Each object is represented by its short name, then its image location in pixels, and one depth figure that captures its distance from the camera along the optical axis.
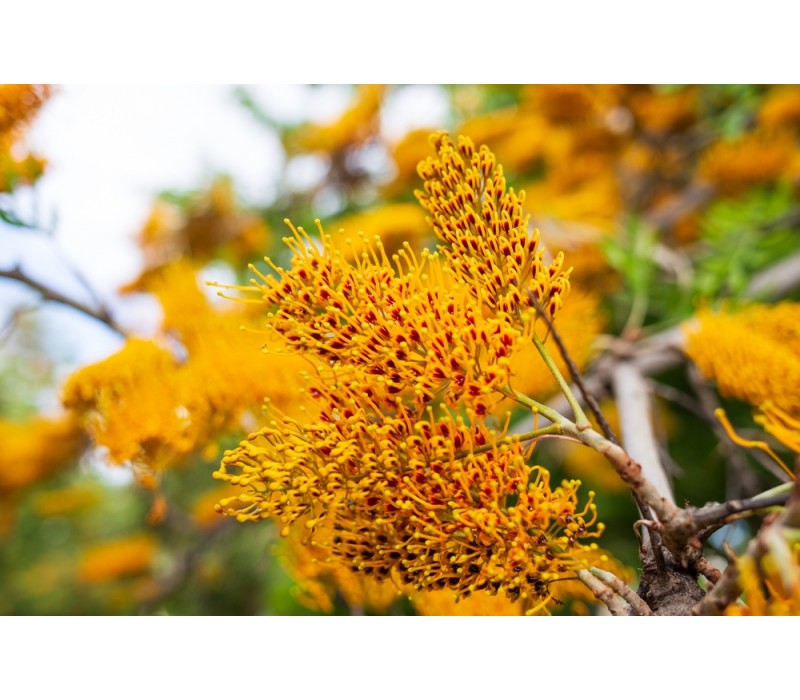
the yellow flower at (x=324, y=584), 0.55
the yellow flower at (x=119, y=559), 1.38
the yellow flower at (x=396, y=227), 0.87
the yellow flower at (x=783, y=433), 0.38
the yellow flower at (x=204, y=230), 1.15
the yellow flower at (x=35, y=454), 1.05
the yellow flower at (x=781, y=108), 1.15
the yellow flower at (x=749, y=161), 1.14
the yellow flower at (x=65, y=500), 1.49
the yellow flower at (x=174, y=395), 0.60
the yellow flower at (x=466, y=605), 0.49
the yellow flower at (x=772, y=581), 0.29
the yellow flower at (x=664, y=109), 1.20
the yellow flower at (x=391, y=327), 0.38
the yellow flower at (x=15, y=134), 0.69
